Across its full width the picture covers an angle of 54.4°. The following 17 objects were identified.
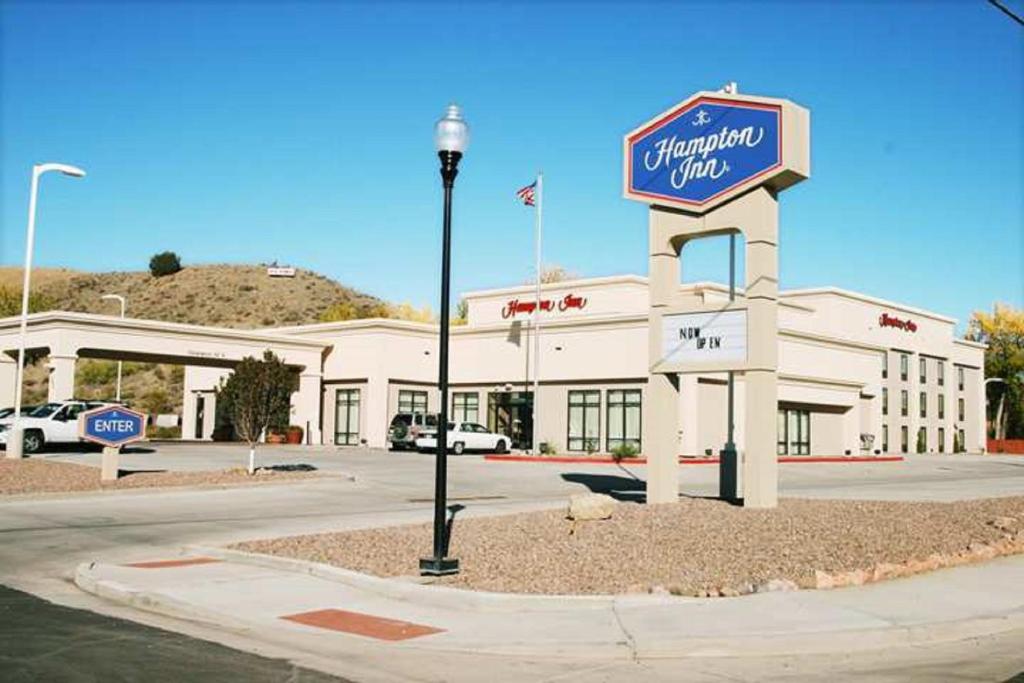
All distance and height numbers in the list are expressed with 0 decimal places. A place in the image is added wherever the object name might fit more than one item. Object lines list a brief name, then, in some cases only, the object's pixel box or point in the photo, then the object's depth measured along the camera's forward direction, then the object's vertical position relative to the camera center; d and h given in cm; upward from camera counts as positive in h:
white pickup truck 3384 -86
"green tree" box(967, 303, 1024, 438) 9007 +510
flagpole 4372 +288
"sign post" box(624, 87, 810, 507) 1766 +344
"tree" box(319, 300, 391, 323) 9606 +986
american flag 4381 +951
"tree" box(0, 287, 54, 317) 9300 +942
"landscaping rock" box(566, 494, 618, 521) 1542 -149
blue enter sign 2442 -61
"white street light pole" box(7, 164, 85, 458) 2995 +474
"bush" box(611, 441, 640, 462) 4001 -162
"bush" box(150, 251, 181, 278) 12419 +1710
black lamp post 1198 +144
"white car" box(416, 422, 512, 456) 4406 -140
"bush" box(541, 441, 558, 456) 4475 -174
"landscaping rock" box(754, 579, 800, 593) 1091 -187
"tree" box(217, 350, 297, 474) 2783 +26
